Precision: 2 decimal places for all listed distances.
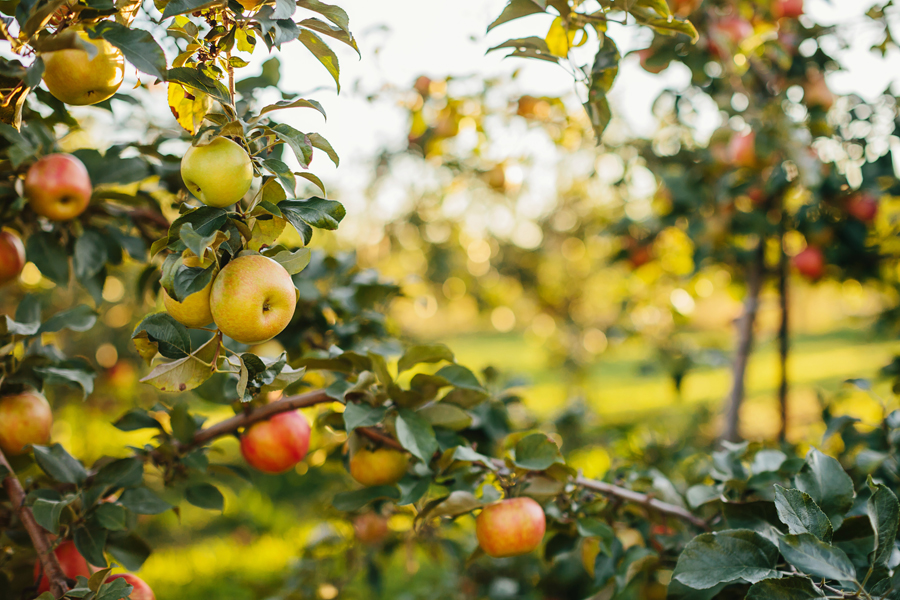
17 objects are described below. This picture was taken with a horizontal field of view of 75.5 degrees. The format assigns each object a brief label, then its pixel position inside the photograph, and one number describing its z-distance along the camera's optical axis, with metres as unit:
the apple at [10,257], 1.04
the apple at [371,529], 1.72
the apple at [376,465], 0.96
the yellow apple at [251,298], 0.62
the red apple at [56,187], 0.97
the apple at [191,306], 0.65
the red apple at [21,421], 0.92
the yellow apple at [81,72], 0.68
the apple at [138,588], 0.80
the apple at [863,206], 1.73
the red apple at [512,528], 0.88
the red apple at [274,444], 1.01
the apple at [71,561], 0.95
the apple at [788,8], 1.87
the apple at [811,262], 1.93
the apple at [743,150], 1.76
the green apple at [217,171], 0.62
